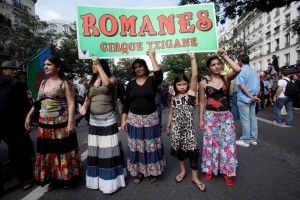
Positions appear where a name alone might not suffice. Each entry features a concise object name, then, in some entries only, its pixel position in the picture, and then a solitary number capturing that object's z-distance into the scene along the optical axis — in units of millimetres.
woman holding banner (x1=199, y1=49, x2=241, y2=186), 2662
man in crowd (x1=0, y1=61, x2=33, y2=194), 2762
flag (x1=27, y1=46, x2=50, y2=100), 3219
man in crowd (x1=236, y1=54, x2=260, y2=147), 4046
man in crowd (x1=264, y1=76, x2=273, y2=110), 10586
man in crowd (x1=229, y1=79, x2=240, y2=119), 7473
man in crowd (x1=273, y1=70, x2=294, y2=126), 6059
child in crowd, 2607
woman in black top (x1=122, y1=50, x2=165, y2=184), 2619
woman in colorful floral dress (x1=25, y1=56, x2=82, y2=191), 2527
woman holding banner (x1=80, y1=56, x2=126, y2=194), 2545
